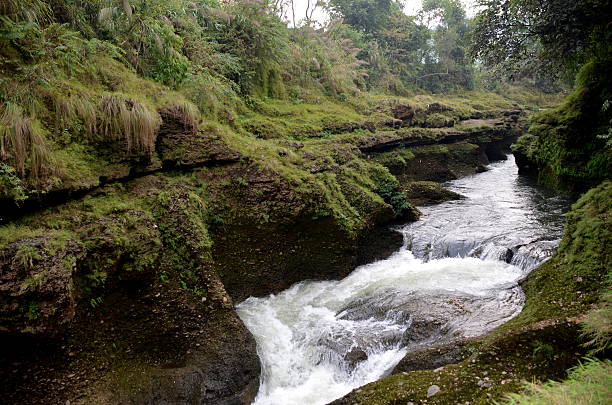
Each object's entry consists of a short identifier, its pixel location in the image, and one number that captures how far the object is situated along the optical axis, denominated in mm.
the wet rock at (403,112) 21312
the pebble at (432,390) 4758
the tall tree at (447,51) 36812
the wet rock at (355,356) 6699
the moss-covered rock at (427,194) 14984
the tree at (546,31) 9266
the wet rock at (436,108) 24033
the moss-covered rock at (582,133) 10117
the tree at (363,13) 33688
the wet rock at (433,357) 5656
